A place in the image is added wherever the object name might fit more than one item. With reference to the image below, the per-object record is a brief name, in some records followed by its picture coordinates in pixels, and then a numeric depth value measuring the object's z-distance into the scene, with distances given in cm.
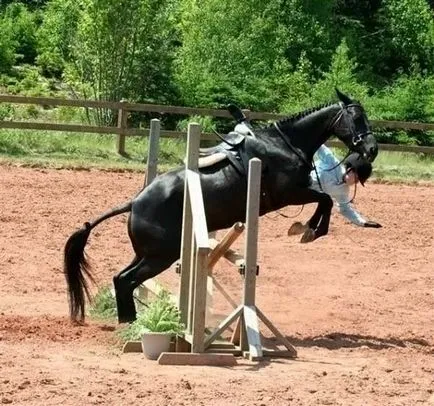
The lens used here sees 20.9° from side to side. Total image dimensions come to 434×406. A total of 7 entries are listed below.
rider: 1149
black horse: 1023
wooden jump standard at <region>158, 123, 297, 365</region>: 877
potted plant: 888
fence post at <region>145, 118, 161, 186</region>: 1159
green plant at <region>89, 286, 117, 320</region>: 1093
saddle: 1054
